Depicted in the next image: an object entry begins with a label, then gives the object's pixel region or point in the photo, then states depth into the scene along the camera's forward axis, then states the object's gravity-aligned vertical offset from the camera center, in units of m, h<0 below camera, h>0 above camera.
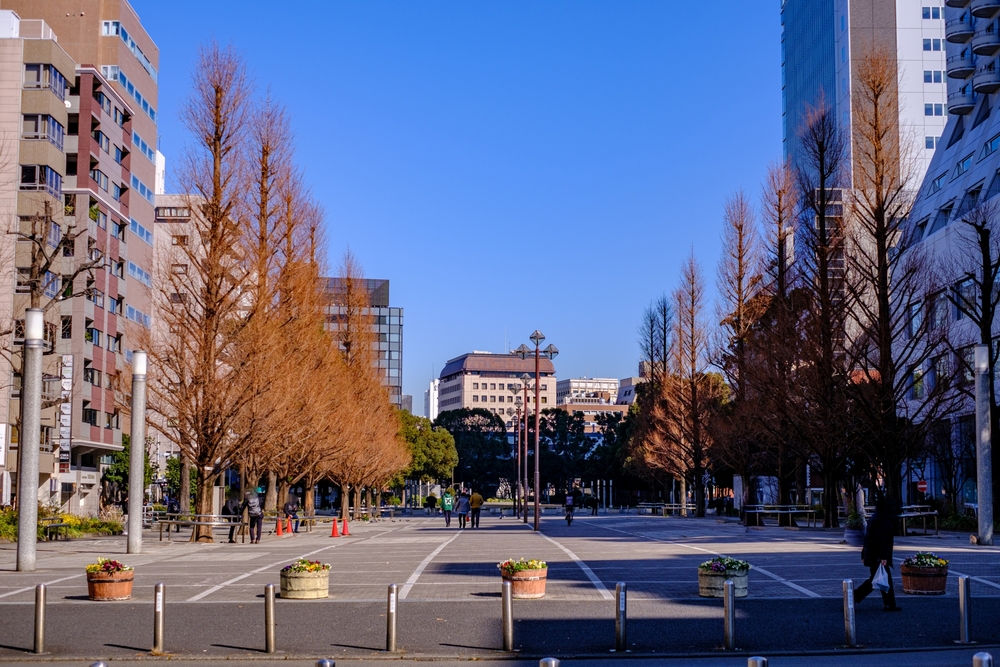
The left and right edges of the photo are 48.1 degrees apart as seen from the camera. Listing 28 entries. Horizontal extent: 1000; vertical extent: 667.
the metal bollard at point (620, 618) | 11.71 -1.88
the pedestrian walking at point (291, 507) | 41.91 -2.63
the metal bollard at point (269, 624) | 11.67 -1.95
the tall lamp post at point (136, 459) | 26.97 -0.52
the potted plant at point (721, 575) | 16.09 -1.96
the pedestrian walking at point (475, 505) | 49.22 -2.93
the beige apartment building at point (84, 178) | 54.28 +13.78
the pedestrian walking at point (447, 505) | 52.82 -3.27
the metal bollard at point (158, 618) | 11.64 -1.90
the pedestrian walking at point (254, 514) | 34.16 -2.32
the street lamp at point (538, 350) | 44.47 +3.63
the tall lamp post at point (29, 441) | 21.55 -0.07
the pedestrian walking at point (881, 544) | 14.70 -1.37
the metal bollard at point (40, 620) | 11.78 -1.92
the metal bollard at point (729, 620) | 11.75 -1.90
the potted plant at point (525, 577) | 16.14 -2.00
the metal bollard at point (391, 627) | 11.69 -1.98
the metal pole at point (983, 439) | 28.52 +0.02
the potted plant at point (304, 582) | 16.28 -2.09
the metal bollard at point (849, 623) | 11.95 -1.96
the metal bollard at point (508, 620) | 11.69 -1.90
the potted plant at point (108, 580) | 16.19 -2.07
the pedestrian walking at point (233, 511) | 34.03 -2.71
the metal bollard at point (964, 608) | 11.96 -1.82
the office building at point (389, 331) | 160.62 +15.71
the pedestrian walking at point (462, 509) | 49.66 -3.16
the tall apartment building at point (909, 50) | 111.69 +39.08
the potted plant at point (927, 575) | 16.38 -1.98
